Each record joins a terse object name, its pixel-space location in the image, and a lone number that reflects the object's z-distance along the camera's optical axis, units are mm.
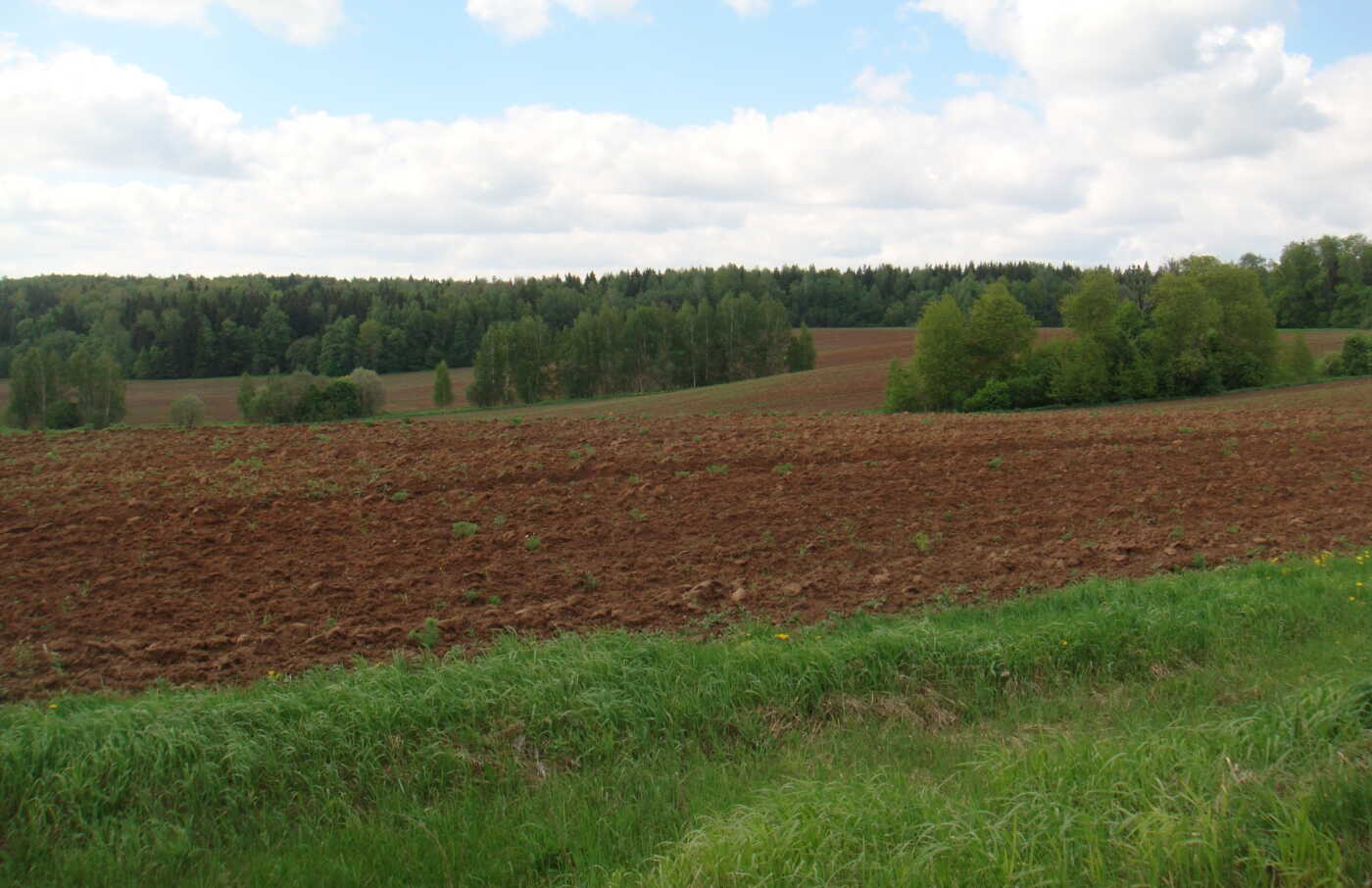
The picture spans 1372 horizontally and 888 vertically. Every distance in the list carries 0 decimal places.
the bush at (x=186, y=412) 61531
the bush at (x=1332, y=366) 56031
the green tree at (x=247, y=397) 56312
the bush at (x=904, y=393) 52031
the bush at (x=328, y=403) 56375
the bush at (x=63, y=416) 63312
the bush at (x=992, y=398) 49688
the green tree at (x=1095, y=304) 51094
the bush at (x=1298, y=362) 54906
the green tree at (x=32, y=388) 65625
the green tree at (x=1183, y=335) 51406
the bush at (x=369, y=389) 63466
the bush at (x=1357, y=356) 54688
